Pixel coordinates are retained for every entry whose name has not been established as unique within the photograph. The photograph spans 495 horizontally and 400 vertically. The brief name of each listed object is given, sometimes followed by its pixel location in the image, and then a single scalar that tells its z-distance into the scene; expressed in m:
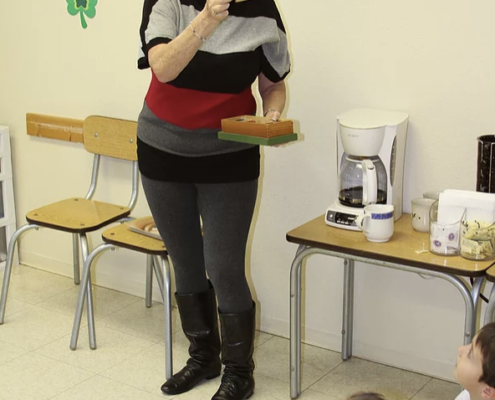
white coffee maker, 2.25
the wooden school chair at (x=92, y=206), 2.83
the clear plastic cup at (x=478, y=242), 1.98
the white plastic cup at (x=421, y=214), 2.22
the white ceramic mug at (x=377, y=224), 2.12
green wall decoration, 3.08
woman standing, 2.04
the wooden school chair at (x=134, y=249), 2.51
